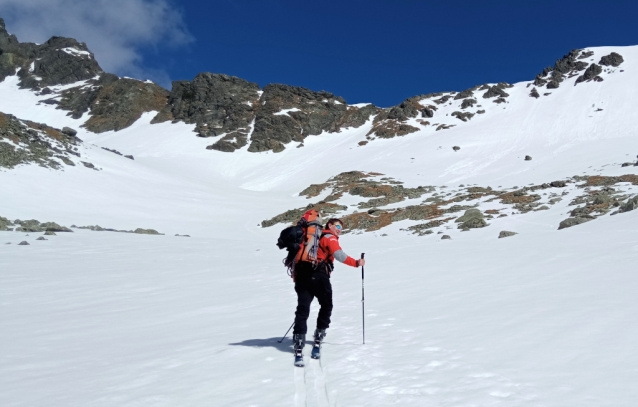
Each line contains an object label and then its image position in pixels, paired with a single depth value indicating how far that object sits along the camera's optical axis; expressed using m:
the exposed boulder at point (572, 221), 17.78
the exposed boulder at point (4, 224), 23.38
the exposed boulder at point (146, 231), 28.97
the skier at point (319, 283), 5.87
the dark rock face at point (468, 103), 94.04
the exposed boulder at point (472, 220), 23.41
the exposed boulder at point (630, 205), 17.44
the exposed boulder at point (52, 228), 23.47
